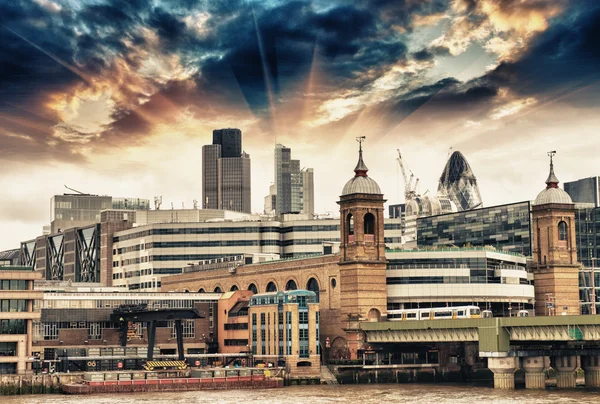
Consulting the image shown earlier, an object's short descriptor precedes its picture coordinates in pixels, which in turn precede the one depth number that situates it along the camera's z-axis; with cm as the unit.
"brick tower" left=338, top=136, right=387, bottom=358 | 19050
